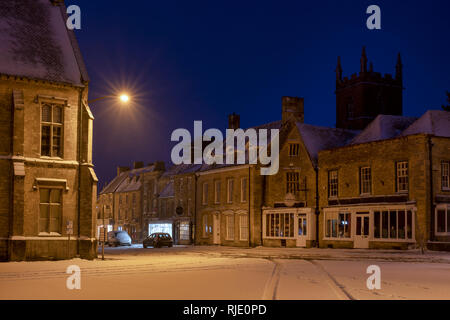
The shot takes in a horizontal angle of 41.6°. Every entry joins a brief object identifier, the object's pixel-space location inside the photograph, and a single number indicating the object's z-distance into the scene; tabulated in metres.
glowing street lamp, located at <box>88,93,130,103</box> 26.66
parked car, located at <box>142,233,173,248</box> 49.78
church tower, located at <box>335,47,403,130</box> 72.88
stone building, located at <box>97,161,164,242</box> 73.38
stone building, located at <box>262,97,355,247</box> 44.95
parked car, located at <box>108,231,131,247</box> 55.28
